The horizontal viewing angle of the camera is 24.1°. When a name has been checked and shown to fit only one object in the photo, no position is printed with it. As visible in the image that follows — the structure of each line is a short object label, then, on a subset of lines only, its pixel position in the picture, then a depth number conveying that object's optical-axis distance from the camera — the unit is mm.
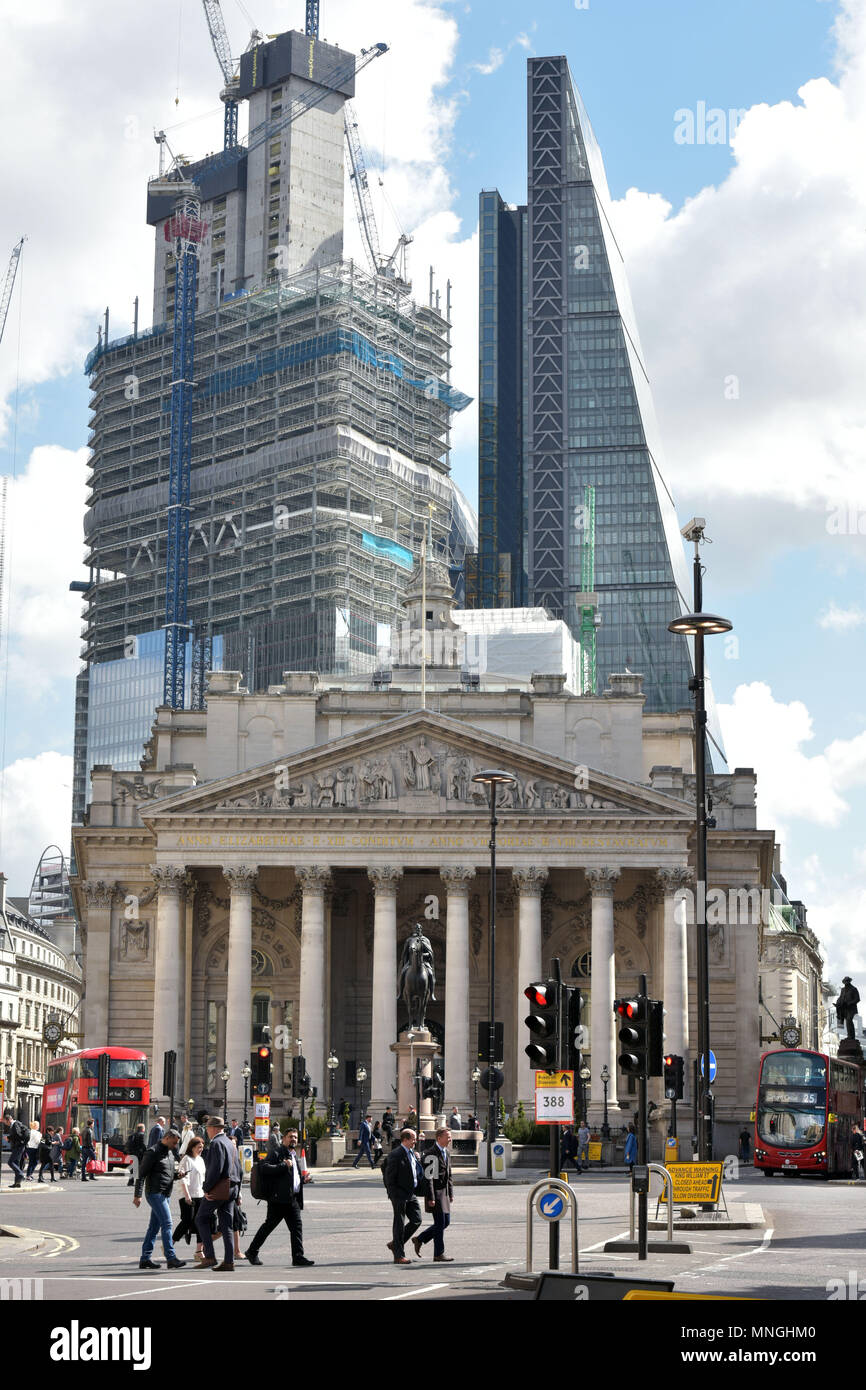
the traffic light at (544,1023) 24609
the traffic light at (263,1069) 58094
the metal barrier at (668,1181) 31250
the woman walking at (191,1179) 29094
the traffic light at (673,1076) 52000
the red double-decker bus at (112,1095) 69062
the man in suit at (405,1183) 28703
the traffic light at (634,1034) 28156
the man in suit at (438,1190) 28469
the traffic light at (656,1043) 29203
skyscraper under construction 183875
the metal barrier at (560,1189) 23473
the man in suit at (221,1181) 26641
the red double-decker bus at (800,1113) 63344
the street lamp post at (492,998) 57438
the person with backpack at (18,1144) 56562
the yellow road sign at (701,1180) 35688
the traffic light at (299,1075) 62750
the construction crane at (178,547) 194750
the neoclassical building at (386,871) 86750
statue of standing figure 89125
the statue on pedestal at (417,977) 62750
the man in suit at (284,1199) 27484
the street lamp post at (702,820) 35719
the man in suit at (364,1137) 66938
